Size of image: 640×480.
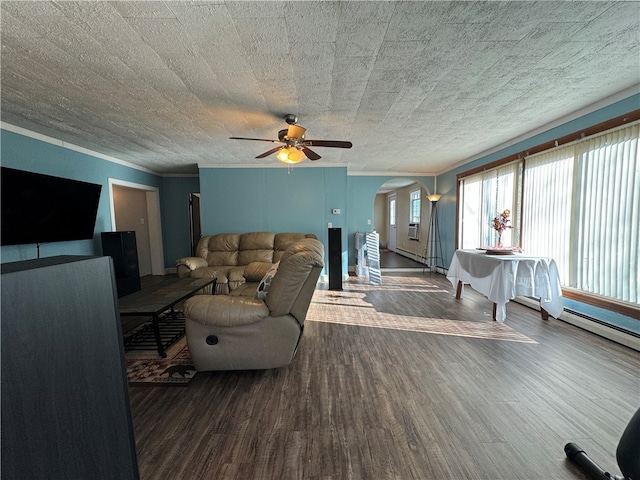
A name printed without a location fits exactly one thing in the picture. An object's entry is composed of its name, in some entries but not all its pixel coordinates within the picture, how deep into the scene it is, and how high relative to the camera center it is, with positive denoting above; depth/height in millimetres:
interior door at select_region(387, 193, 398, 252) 9758 +59
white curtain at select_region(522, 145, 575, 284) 3168 +184
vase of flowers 3506 -33
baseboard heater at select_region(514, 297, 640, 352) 2461 -1132
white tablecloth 3023 -714
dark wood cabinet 502 -322
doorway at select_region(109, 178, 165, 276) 5992 +151
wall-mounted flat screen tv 2787 +257
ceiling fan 2762 +868
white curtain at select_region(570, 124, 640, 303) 2492 +32
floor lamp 6418 -521
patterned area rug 2064 -1208
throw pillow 2088 -502
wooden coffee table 2357 -725
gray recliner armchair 1961 -734
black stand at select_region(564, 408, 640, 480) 977 -889
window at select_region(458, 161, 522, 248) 4012 +316
